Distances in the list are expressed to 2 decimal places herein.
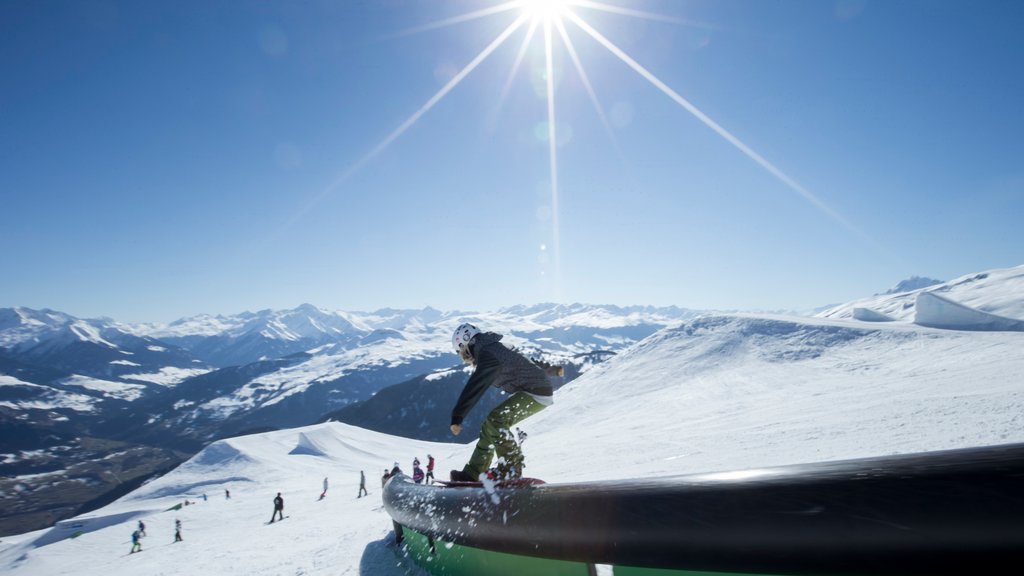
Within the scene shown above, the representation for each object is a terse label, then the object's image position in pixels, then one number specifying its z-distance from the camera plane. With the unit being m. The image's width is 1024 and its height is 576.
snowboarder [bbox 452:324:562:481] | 5.46
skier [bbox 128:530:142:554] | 30.52
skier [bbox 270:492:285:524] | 29.02
